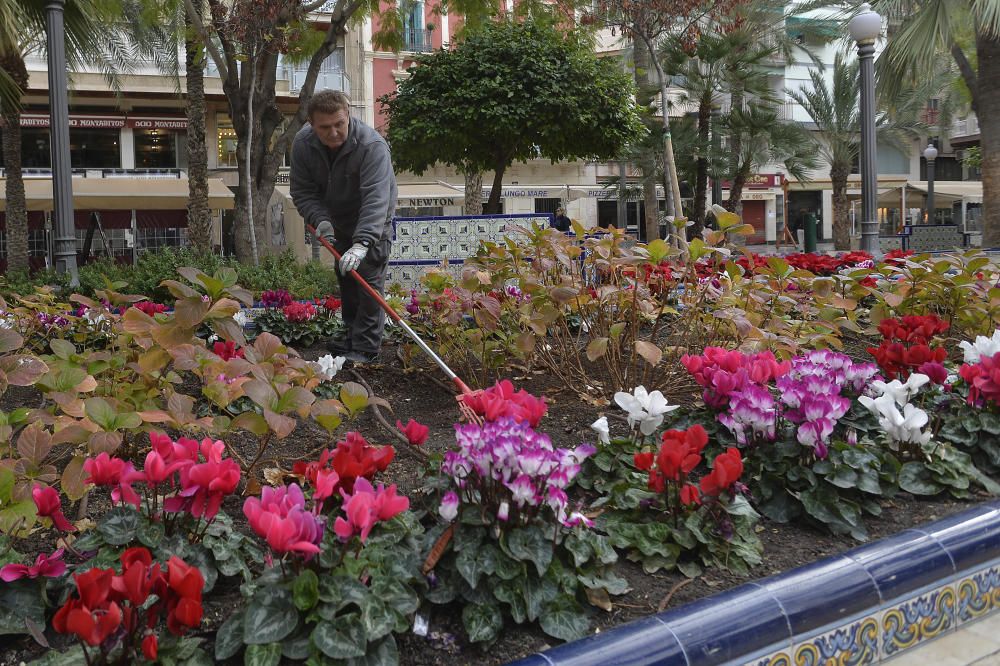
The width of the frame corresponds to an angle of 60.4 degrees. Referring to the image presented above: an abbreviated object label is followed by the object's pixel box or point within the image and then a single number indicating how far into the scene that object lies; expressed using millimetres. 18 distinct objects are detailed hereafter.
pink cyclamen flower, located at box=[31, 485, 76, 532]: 1704
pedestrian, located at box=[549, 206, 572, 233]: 17031
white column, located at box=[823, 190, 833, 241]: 41281
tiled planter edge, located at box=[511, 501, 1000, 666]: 1759
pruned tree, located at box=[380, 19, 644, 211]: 11031
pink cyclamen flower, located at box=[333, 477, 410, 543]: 1603
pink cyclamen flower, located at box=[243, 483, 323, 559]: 1519
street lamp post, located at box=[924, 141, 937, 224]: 26141
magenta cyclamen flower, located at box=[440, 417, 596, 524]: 1815
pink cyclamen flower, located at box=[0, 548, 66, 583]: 1686
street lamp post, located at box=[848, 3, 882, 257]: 10297
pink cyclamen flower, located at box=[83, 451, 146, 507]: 1770
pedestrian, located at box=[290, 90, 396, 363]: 4840
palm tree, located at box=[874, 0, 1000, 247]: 12609
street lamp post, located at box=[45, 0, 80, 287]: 8375
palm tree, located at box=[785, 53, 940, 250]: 26719
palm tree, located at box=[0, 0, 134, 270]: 9943
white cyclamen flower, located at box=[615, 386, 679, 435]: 2508
